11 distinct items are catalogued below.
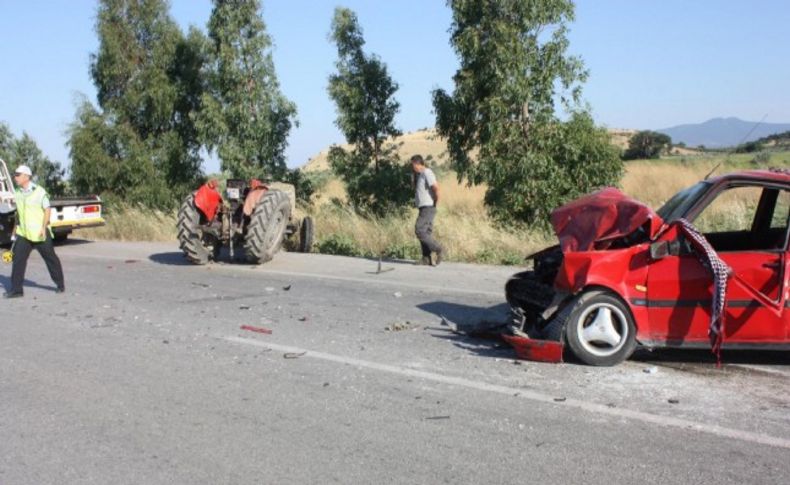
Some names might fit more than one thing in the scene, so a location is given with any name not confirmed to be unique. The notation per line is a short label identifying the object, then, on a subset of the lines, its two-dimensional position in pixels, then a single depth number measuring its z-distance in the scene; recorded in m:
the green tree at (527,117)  16.17
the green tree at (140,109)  22.11
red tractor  12.54
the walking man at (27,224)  10.12
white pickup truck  16.16
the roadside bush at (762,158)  24.33
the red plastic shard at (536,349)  6.11
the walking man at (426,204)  12.23
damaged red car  5.81
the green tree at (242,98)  19.86
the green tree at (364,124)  19.50
